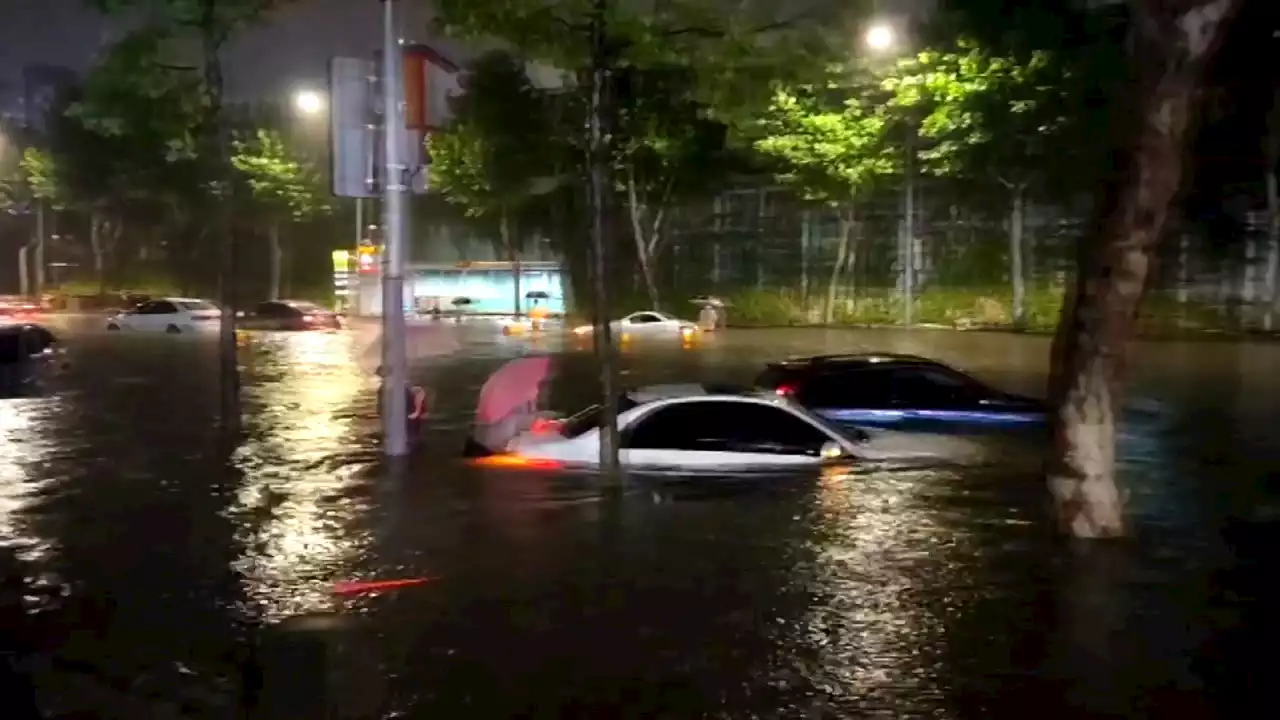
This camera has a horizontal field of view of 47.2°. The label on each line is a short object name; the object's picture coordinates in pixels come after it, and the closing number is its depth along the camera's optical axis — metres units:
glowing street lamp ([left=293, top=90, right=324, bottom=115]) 29.81
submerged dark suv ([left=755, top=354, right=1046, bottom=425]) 16.83
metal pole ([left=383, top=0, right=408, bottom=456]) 15.24
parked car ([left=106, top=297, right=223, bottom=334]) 50.12
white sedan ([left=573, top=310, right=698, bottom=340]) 46.19
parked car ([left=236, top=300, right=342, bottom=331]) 50.69
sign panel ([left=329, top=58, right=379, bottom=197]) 15.42
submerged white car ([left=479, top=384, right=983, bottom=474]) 13.67
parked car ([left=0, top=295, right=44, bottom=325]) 55.03
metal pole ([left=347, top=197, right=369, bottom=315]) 55.78
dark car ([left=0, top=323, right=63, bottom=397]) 29.16
